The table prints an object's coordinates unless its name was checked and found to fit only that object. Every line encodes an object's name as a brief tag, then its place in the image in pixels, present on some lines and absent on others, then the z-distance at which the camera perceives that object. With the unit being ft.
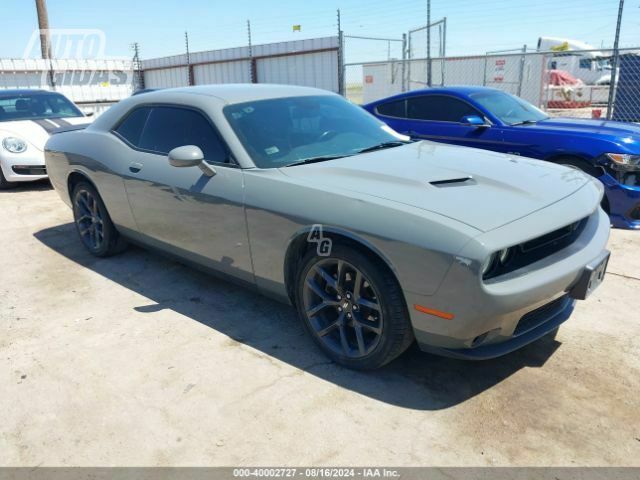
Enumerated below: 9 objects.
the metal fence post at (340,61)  39.34
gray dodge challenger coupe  7.87
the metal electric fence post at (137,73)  65.99
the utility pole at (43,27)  72.33
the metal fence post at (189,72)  60.23
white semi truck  89.45
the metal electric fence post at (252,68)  52.24
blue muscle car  16.97
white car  24.59
